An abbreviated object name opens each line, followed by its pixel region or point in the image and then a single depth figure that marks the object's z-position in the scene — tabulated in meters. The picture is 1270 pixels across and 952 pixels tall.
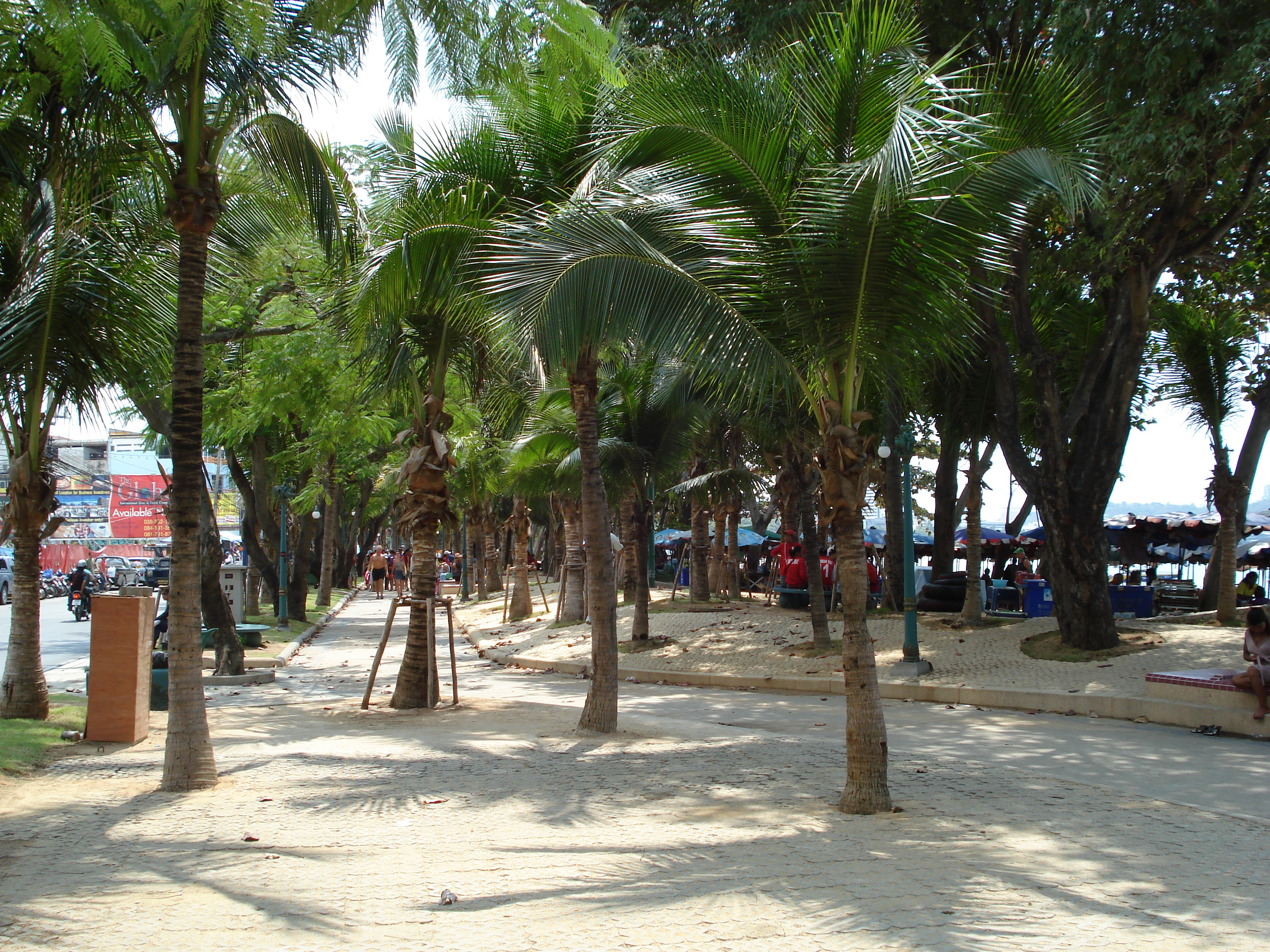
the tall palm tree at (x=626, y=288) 7.80
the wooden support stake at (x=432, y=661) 12.03
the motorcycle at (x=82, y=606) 30.20
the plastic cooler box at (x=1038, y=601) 20.89
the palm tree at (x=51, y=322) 9.41
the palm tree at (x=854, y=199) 7.05
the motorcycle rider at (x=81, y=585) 30.58
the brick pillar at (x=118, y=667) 9.29
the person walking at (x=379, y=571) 45.94
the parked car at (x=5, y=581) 37.62
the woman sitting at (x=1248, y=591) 22.83
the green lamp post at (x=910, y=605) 15.11
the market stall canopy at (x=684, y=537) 37.56
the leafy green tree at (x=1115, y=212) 12.21
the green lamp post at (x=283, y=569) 24.64
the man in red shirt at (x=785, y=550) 25.73
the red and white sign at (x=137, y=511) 73.50
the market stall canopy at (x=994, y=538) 32.12
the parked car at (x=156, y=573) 27.99
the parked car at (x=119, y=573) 44.50
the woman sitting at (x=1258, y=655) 10.43
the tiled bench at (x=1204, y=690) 10.77
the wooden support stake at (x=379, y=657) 11.45
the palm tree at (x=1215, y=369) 18.86
